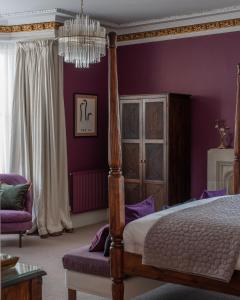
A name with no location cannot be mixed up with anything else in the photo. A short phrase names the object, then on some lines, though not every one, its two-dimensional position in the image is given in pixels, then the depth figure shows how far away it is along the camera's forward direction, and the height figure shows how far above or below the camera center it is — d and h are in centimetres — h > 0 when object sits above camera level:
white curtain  666 +7
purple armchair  583 -97
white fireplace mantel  649 -43
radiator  714 -78
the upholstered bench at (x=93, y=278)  360 -103
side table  183 -54
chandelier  472 +91
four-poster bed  345 -47
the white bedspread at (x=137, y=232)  340 -65
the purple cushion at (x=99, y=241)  382 -79
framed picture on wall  720 +31
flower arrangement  663 +0
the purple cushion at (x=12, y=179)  648 -54
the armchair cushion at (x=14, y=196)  606 -71
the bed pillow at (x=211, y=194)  454 -52
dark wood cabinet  670 -15
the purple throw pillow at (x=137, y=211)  370 -56
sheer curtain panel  692 +57
